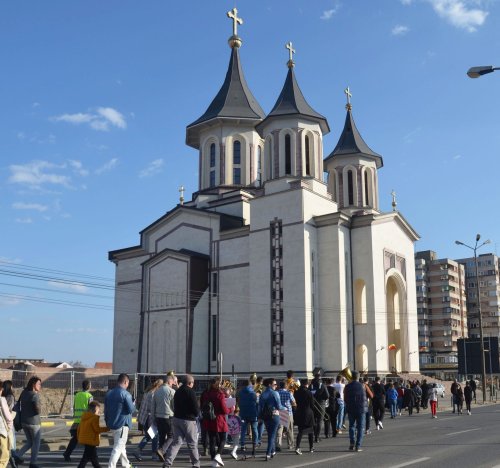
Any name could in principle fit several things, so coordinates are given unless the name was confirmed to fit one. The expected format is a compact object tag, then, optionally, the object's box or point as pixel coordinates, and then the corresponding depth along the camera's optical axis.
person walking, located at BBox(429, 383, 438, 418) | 22.86
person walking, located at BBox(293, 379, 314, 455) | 13.20
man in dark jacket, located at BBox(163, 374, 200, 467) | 10.33
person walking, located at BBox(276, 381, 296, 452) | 13.40
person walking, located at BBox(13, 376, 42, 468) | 10.59
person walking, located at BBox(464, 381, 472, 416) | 24.45
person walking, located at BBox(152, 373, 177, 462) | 11.79
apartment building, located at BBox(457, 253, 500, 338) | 89.25
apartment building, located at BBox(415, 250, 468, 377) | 84.81
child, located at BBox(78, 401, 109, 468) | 9.55
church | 35.91
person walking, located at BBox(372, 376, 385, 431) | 18.88
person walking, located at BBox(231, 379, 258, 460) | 13.41
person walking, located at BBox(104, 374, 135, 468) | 9.94
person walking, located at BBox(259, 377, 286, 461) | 12.50
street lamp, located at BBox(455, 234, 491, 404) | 32.72
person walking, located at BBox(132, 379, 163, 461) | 12.55
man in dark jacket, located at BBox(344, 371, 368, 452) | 12.92
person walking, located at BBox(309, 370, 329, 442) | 15.00
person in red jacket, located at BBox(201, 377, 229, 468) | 11.74
